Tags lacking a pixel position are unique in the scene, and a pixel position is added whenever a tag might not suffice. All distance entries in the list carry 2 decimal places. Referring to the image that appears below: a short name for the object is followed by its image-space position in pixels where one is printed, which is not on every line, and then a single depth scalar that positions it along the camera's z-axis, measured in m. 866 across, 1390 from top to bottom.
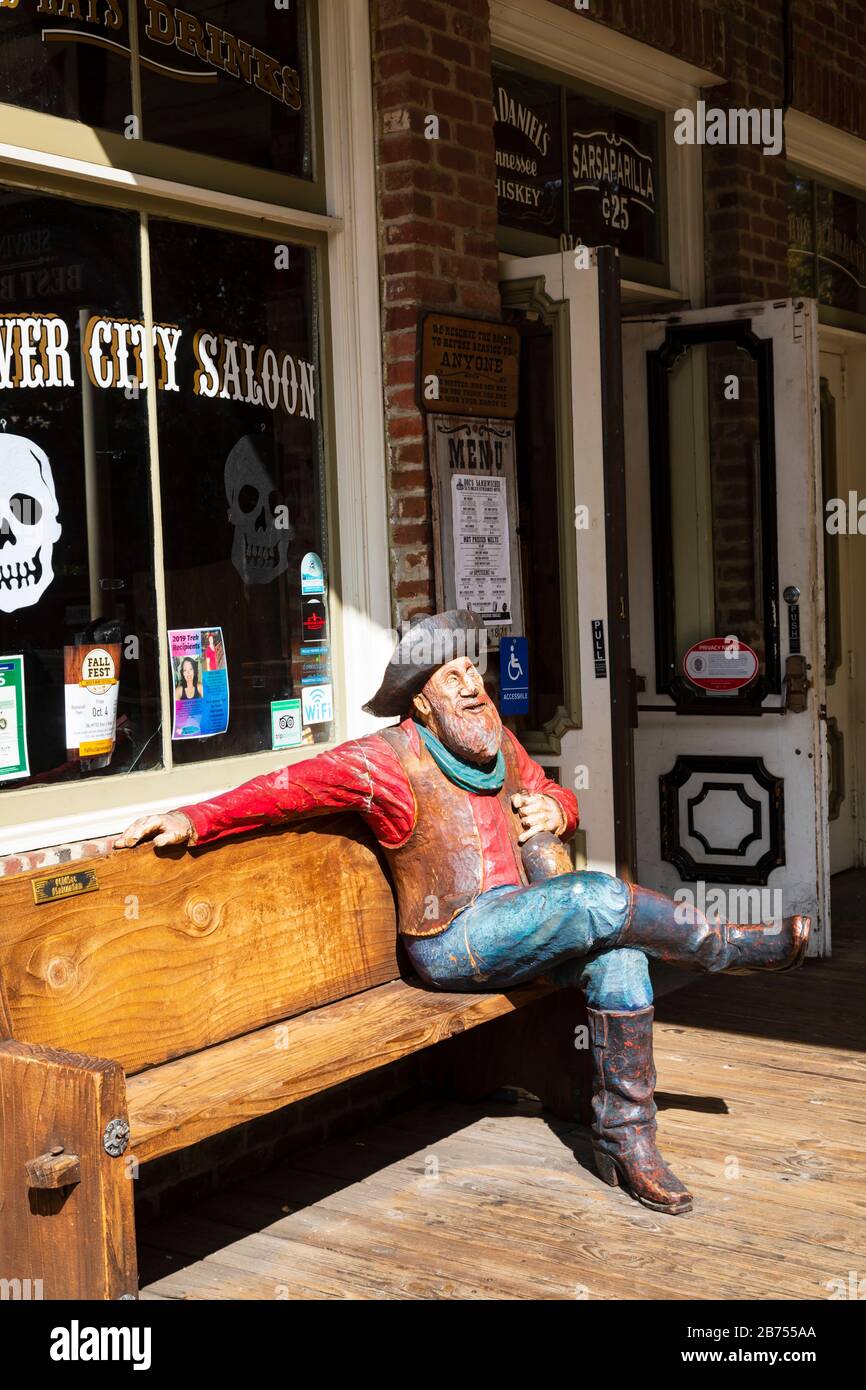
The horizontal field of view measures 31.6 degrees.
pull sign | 5.09
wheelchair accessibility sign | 5.18
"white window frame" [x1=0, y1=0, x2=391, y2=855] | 4.79
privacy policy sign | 6.32
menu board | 4.87
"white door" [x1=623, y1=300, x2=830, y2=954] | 6.15
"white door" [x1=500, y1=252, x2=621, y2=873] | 5.05
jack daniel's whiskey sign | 5.58
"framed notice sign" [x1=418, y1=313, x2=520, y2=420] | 4.82
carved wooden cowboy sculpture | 3.84
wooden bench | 2.78
